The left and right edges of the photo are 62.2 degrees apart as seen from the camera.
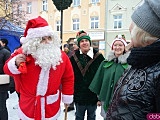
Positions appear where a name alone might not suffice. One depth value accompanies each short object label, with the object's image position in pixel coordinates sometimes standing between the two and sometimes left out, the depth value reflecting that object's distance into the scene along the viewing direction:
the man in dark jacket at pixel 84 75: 2.07
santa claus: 1.54
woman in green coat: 1.75
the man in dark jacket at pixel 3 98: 2.21
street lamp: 3.15
